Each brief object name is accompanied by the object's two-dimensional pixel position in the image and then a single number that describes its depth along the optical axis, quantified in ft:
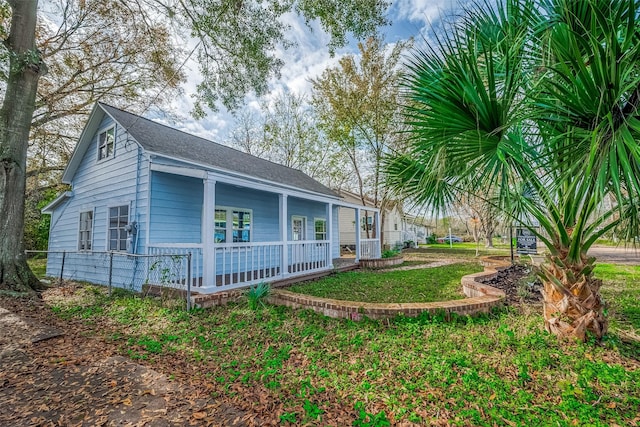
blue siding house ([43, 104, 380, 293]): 23.89
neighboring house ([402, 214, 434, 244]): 96.87
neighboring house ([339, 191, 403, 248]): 74.49
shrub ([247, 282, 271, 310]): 18.69
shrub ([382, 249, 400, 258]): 48.10
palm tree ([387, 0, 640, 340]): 8.28
